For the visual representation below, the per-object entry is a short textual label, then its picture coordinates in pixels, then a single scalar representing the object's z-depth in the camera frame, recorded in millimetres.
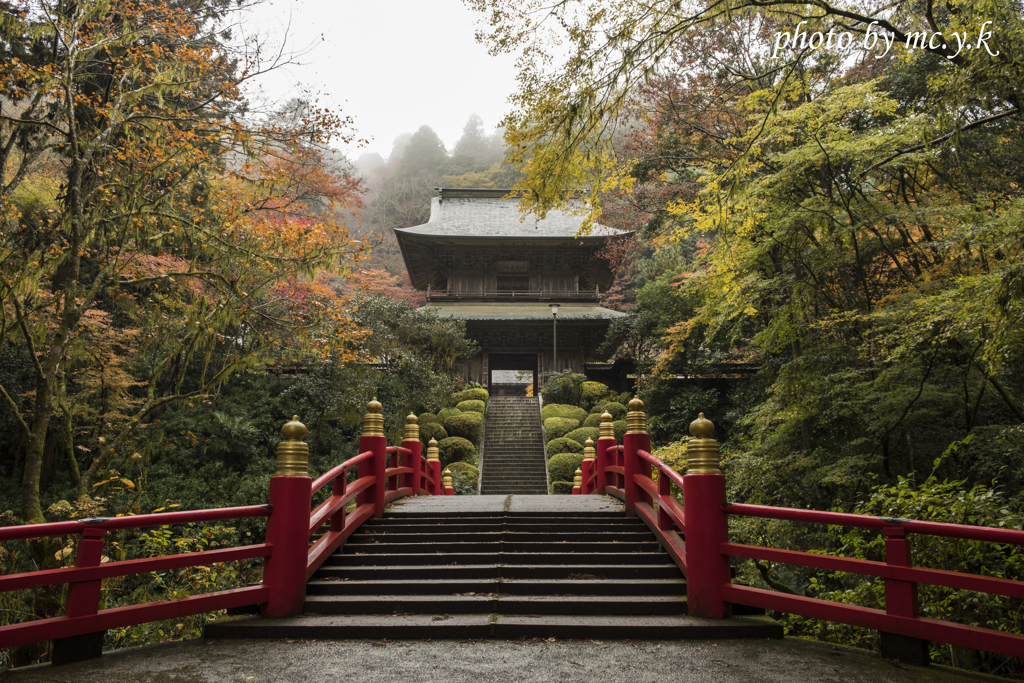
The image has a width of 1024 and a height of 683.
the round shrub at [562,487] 15305
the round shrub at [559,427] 18031
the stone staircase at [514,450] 16359
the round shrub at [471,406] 19219
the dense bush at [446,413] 17922
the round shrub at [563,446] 16828
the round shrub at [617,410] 18384
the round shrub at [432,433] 16781
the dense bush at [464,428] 17547
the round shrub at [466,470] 15430
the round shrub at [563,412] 19047
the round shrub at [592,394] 20445
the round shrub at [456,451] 16344
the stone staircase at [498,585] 4207
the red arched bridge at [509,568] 3523
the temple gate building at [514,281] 22781
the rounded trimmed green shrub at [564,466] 15730
